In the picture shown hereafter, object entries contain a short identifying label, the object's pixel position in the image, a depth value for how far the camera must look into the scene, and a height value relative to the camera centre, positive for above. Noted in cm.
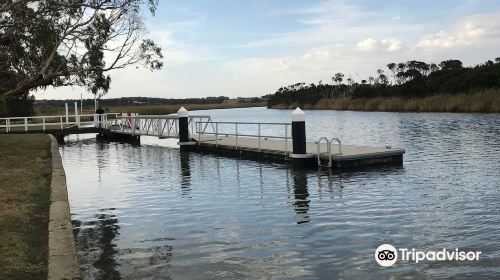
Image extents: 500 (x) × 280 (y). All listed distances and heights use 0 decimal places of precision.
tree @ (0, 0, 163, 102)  1714 +312
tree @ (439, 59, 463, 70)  11294 +946
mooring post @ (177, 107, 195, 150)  2691 -69
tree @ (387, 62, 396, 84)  12672 +1024
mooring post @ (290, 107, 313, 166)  1795 -91
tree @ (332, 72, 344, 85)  14288 +886
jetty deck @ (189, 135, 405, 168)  1748 -141
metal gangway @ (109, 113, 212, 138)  3042 -49
